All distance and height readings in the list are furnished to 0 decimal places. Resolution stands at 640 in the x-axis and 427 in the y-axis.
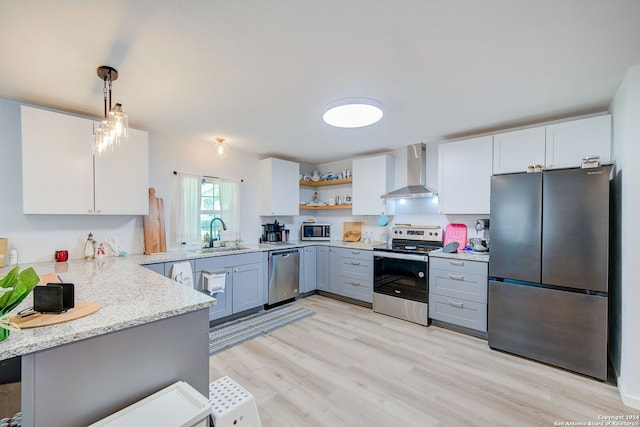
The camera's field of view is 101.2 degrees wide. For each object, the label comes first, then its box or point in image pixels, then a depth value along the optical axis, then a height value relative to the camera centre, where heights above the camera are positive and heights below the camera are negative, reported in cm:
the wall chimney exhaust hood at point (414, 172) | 372 +58
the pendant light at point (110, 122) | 164 +57
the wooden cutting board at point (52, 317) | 103 -45
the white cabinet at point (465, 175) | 304 +45
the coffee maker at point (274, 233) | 440 -37
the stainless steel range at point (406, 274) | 321 -80
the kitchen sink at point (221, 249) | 337 -52
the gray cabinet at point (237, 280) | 307 -89
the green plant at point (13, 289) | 88 -28
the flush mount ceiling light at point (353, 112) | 229 +92
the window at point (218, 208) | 371 +4
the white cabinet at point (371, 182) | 400 +46
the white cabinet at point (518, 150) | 270 +67
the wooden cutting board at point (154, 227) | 309 -20
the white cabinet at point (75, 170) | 227 +38
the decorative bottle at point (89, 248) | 267 -40
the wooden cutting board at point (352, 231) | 452 -34
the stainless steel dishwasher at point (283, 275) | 372 -94
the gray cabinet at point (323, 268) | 420 -92
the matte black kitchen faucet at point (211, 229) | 365 -26
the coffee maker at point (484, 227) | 320 -18
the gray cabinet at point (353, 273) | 373 -91
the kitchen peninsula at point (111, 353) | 91 -58
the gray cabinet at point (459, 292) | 279 -90
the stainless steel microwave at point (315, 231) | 474 -36
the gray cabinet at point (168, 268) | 274 -60
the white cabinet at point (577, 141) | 239 +68
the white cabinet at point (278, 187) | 420 +40
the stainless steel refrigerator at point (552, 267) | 215 -49
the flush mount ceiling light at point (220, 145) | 340 +93
